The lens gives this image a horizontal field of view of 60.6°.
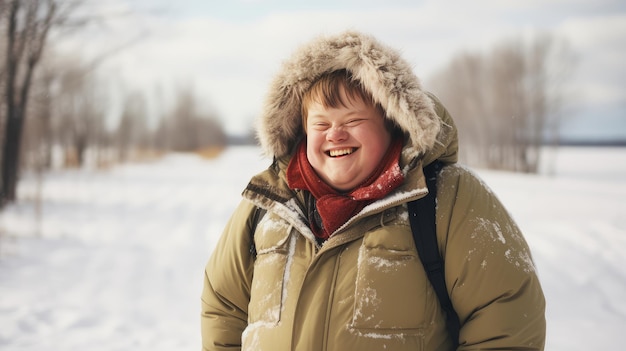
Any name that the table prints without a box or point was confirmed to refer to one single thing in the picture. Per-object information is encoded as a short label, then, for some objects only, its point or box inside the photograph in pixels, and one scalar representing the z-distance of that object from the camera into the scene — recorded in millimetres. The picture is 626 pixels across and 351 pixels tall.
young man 1629
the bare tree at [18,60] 11195
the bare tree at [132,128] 40219
